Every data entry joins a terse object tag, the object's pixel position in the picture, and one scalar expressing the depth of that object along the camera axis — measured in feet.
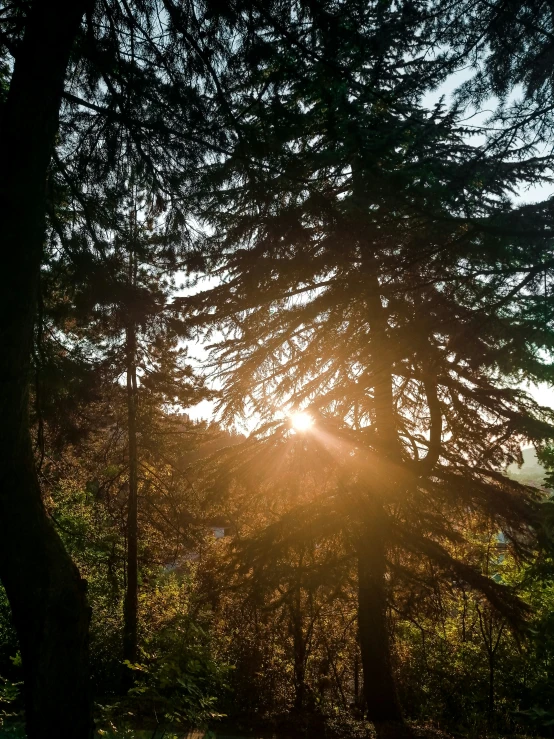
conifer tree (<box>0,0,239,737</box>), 10.21
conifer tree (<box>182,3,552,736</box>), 14.70
